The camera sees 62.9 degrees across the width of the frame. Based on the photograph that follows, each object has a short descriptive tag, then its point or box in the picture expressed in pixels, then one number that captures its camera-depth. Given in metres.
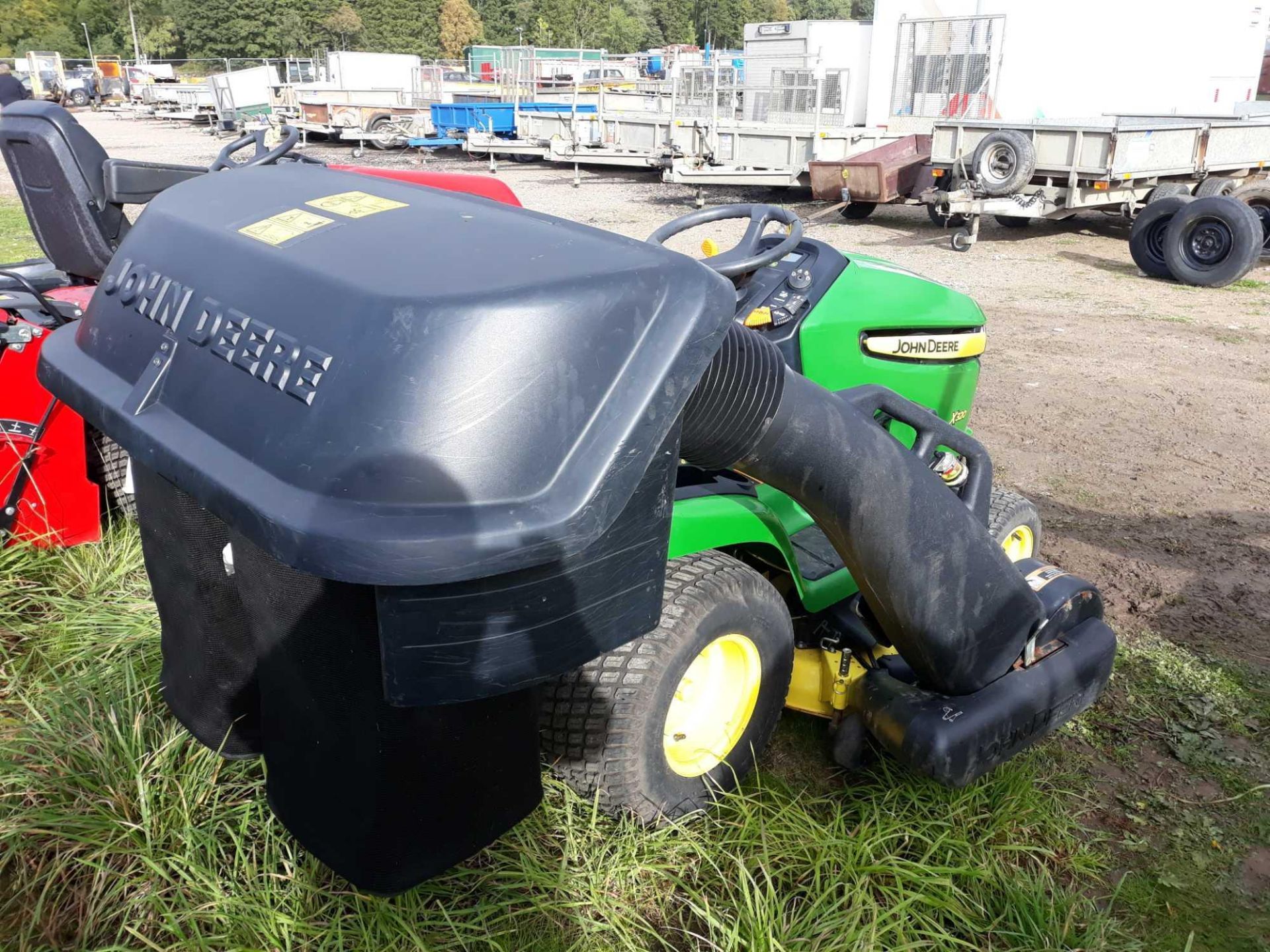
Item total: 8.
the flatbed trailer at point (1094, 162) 10.35
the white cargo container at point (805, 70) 15.83
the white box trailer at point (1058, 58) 15.14
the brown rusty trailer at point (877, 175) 12.34
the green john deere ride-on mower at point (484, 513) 1.31
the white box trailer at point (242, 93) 28.88
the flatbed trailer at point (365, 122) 24.53
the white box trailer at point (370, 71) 29.12
